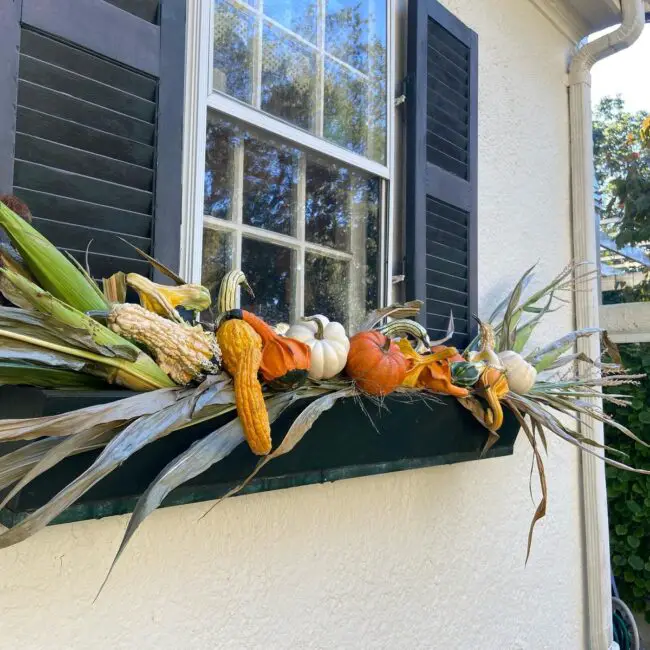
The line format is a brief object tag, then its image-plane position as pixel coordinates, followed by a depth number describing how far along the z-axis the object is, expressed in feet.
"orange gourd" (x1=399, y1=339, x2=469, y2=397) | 4.75
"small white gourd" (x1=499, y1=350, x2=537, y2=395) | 5.60
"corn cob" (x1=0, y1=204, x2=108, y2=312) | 3.01
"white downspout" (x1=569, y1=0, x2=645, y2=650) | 9.22
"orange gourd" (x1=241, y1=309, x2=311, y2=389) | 3.67
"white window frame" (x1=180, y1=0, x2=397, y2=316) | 4.62
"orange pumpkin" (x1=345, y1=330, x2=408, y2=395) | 4.15
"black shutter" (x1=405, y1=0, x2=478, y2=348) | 6.56
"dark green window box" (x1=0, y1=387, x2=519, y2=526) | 3.07
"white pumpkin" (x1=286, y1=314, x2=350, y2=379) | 4.05
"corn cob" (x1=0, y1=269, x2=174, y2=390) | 2.93
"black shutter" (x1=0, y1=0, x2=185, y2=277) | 3.70
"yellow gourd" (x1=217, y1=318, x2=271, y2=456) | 3.37
